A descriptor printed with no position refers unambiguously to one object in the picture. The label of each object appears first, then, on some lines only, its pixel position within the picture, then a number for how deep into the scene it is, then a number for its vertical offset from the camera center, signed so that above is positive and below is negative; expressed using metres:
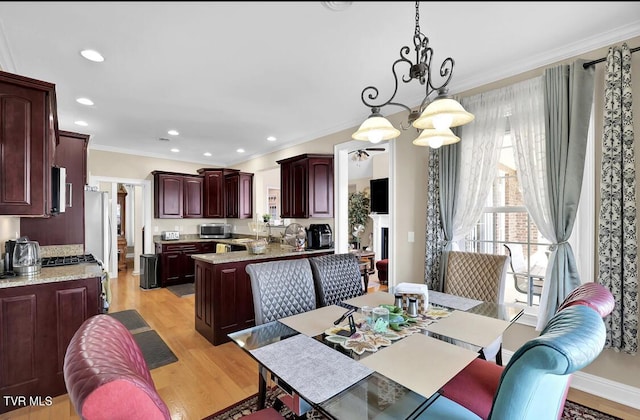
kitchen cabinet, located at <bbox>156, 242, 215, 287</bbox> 5.58 -0.95
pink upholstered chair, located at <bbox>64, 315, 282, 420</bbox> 0.59 -0.37
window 2.62 -0.24
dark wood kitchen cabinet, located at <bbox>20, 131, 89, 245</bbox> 3.28 +0.08
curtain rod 2.09 +1.07
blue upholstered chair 0.72 -0.39
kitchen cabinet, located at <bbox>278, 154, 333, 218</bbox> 4.24 +0.40
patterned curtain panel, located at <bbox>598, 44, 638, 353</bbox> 1.95 +0.01
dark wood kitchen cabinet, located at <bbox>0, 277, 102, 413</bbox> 2.00 -0.84
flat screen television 6.88 +0.39
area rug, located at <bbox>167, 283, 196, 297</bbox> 5.07 -1.39
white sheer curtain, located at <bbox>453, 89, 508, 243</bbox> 2.63 +0.53
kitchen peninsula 3.09 -0.90
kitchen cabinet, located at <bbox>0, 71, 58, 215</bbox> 1.97 +0.49
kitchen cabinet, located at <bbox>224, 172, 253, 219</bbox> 6.09 +0.39
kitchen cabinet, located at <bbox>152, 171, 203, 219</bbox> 5.86 +0.38
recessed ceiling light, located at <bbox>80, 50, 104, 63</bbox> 2.26 +1.27
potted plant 7.59 +0.04
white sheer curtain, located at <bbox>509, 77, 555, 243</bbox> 2.36 +0.53
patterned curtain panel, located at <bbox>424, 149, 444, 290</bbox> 2.96 -0.19
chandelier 1.43 +0.49
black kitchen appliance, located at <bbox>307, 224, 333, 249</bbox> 4.11 -0.35
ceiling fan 5.68 +1.12
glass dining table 0.99 -0.63
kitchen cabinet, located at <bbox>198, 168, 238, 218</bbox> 6.43 +0.49
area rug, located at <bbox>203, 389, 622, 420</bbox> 1.93 -1.38
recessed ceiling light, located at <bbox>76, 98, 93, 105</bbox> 3.22 +1.28
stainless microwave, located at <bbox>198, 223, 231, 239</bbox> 6.60 -0.40
